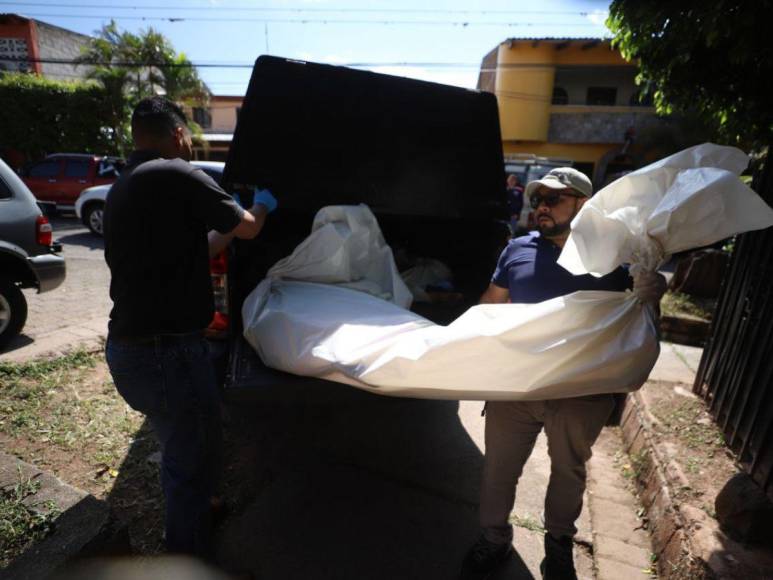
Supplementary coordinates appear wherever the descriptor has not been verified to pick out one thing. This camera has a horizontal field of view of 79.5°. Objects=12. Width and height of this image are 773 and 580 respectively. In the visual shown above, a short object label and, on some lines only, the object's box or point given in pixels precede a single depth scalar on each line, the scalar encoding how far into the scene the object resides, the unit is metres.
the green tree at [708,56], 2.29
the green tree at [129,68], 16.11
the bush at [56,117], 15.67
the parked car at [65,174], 11.75
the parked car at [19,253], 4.21
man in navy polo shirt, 2.07
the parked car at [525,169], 12.74
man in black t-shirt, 1.84
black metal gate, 2.68
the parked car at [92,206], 10.30
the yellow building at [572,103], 19.67
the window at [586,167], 21.16
